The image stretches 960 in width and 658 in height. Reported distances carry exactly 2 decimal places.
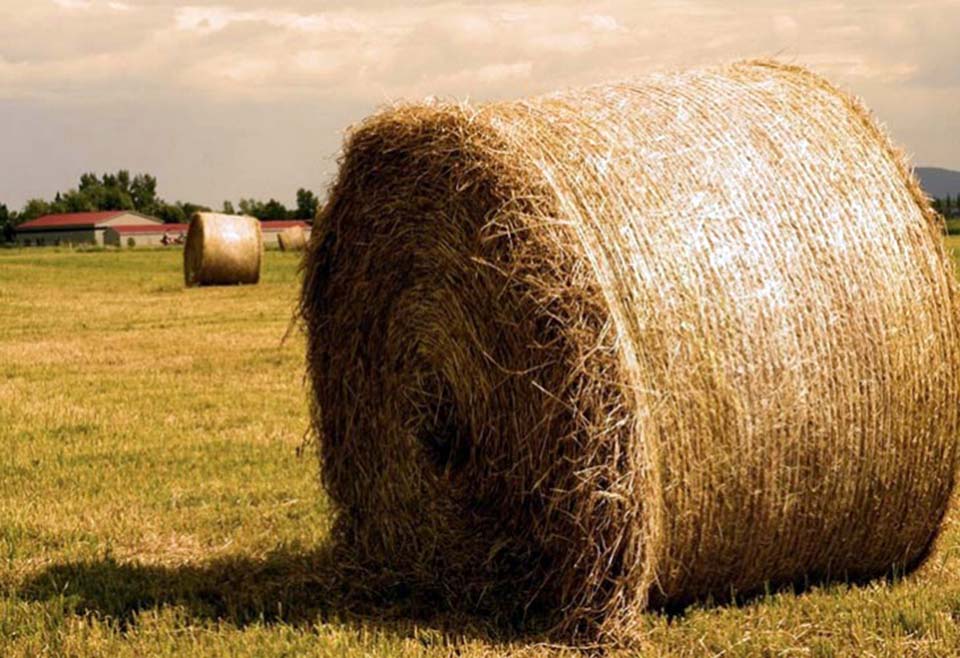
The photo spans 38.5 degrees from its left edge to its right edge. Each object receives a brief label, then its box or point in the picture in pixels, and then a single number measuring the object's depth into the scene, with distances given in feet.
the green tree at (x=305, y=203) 278.32
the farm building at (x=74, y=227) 355.36
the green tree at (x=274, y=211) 309.42
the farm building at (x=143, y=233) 320.29
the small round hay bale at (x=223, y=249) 84.74
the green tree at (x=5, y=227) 371.19
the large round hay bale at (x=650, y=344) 16.83
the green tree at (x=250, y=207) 320.29
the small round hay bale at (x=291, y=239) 152.56
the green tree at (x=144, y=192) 422.82
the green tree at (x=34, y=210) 400.47
